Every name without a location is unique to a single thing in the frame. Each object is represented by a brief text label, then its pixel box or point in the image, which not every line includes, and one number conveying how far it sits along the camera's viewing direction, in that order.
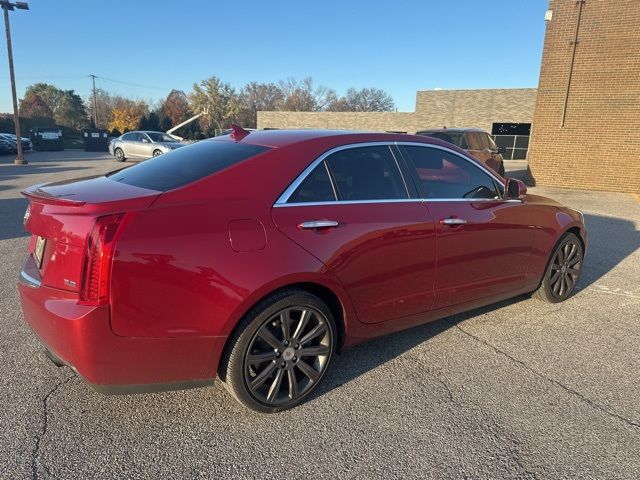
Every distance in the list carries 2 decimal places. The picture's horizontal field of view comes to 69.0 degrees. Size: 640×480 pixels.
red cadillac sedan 2.34
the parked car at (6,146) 27.27
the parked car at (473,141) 12.16
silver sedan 23.48
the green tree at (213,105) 67.19
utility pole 68.27
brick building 13.52
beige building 35.56
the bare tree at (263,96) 83.12
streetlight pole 18.73
